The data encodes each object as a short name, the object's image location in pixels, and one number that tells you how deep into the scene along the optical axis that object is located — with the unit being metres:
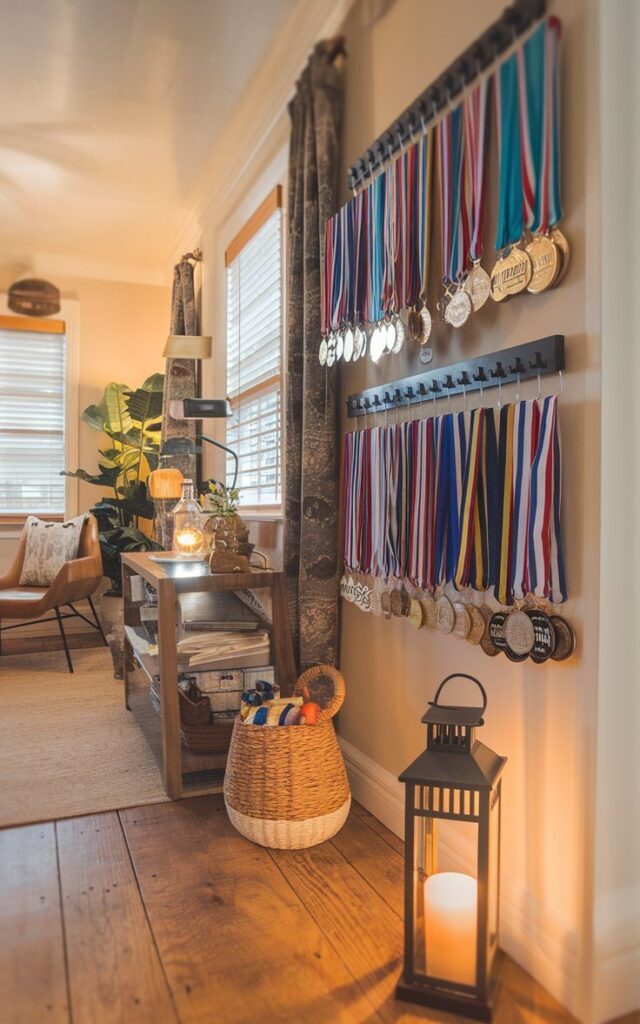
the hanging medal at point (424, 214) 1.86
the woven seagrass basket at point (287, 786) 1.99
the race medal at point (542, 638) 1.46
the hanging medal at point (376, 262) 2.07
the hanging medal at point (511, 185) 1.53
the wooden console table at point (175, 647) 2.38
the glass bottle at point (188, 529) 3.10
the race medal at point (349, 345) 2.23
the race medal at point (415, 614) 1.94
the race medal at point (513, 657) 1.54
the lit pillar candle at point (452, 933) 1.40
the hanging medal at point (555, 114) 1.42
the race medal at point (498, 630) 1.61
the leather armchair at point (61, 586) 4.09
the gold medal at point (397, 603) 2.02
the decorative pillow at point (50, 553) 4.57
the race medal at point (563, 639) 1.43
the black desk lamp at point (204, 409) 3.12
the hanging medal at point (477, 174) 1.64
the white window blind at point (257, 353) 3.29
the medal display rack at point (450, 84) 1.53
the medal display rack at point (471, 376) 1.49
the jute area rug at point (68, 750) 2.38
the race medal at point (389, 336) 2.02
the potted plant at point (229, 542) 2.53
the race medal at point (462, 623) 1.74
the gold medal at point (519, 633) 1.52
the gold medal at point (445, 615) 1.80
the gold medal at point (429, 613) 1.89
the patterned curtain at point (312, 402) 2.41
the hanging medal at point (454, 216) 1.73
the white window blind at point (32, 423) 5.28
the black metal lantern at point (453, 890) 1.38
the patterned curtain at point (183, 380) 4.42
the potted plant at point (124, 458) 4.88
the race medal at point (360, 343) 2.19
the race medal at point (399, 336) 1.99
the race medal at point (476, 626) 1.70
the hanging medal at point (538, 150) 1.44
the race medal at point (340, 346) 2.27
